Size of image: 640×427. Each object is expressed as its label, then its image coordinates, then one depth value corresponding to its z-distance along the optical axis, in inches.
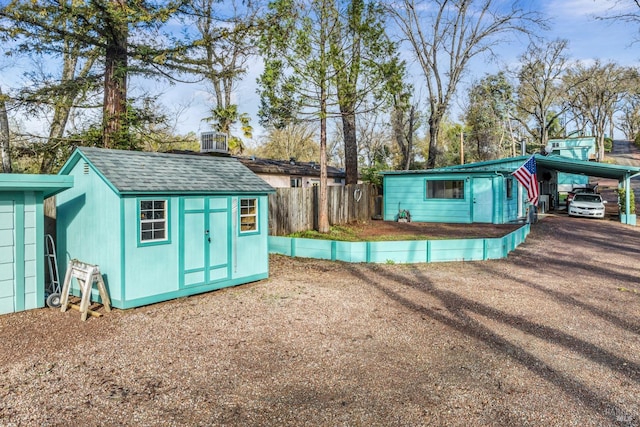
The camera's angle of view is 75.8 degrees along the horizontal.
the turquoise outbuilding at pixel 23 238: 255.9
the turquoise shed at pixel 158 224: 263.0
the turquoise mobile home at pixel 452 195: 766.5
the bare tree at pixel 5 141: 442.3
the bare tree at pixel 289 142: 1585.9
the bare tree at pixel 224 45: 436.5
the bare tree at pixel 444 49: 1041.5
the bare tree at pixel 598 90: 1649.9
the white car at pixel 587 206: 852.6
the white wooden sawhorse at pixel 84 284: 248.4
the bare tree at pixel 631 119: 2285.7
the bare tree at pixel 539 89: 1545.3
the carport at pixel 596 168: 755.2
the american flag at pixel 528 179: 573.5
